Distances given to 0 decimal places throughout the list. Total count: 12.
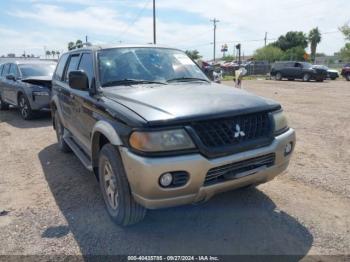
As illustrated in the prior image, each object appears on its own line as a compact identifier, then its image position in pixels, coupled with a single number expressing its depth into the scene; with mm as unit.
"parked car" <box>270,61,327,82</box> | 26623
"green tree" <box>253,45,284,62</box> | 77725
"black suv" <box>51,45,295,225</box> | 2809
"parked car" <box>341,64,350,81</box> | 28422
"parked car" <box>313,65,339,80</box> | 29797
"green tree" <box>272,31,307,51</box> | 80188
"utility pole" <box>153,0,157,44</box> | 31794
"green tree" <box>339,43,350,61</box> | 50253
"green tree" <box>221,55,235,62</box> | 101650
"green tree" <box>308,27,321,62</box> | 85375
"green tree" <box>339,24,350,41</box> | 46906
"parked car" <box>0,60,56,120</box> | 9367
